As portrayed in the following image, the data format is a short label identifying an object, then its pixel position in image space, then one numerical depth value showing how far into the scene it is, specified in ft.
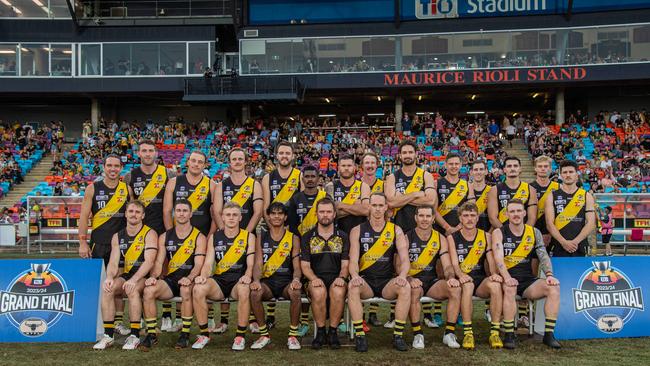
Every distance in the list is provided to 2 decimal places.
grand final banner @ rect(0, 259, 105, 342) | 23.71
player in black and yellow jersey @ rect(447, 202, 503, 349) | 22.86
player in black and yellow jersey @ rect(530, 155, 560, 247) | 26.61
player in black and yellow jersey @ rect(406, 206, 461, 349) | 22.84
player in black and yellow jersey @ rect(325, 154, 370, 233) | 25.53
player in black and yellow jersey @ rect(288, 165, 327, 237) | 25.25
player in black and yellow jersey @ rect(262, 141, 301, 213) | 26.03
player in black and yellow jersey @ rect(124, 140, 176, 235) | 26.27
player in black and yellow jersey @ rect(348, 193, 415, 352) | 22.66
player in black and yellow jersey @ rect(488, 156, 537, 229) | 26.43
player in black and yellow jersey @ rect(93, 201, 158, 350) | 23.02
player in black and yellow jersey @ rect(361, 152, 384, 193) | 25.91
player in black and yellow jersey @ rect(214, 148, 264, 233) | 25.82
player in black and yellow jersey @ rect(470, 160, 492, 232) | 27.37
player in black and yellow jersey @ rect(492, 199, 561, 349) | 22.80
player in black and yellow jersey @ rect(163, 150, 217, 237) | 25.90
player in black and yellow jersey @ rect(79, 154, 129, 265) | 25.72
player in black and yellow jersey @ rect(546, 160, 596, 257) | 25.77
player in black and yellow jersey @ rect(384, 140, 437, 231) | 25.94
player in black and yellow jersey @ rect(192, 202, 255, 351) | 22.77
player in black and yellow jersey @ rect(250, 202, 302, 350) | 23.25
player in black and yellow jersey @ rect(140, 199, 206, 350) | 22.94
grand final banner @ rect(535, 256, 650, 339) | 24.07
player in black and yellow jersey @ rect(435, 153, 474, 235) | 27.25
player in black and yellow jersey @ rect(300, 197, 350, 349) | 22.81
